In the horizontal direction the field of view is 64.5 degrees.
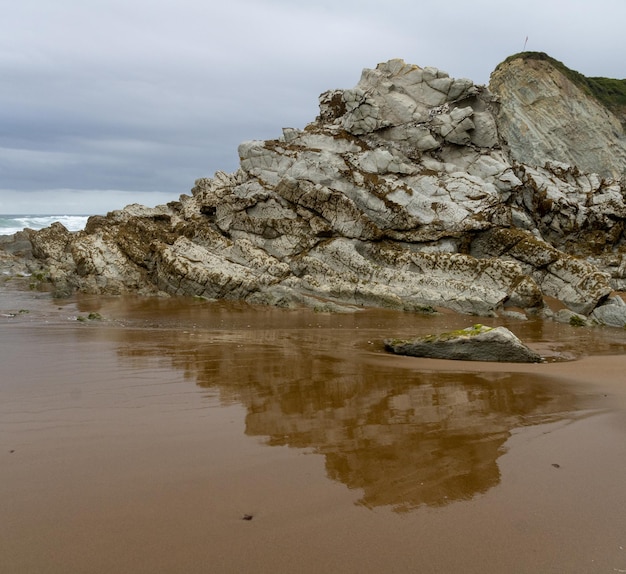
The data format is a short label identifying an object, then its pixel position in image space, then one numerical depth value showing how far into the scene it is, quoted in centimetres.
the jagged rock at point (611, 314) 2122
